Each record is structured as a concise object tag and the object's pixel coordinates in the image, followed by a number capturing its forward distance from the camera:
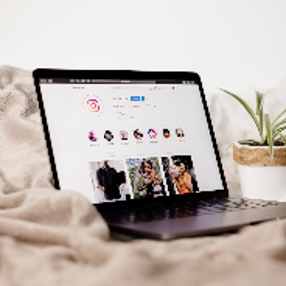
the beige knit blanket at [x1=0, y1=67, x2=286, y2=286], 0.46
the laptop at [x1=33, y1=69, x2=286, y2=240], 0.86
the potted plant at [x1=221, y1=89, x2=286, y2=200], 0.99
